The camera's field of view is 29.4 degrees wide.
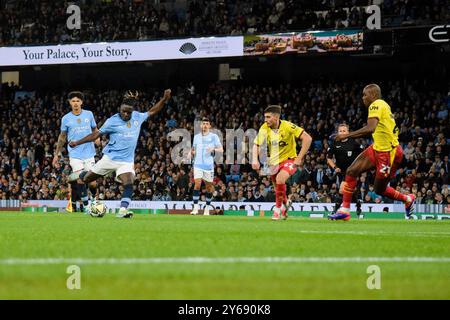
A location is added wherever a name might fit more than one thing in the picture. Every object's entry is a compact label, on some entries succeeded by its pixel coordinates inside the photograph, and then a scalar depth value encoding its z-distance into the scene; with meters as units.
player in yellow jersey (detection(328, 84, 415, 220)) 14.46
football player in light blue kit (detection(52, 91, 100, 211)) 18.20
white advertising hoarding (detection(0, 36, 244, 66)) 30.69
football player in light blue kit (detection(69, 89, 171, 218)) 15.43
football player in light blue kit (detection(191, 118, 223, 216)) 21.45
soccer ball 15.80
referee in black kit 19.05
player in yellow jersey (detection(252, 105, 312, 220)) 16.12
